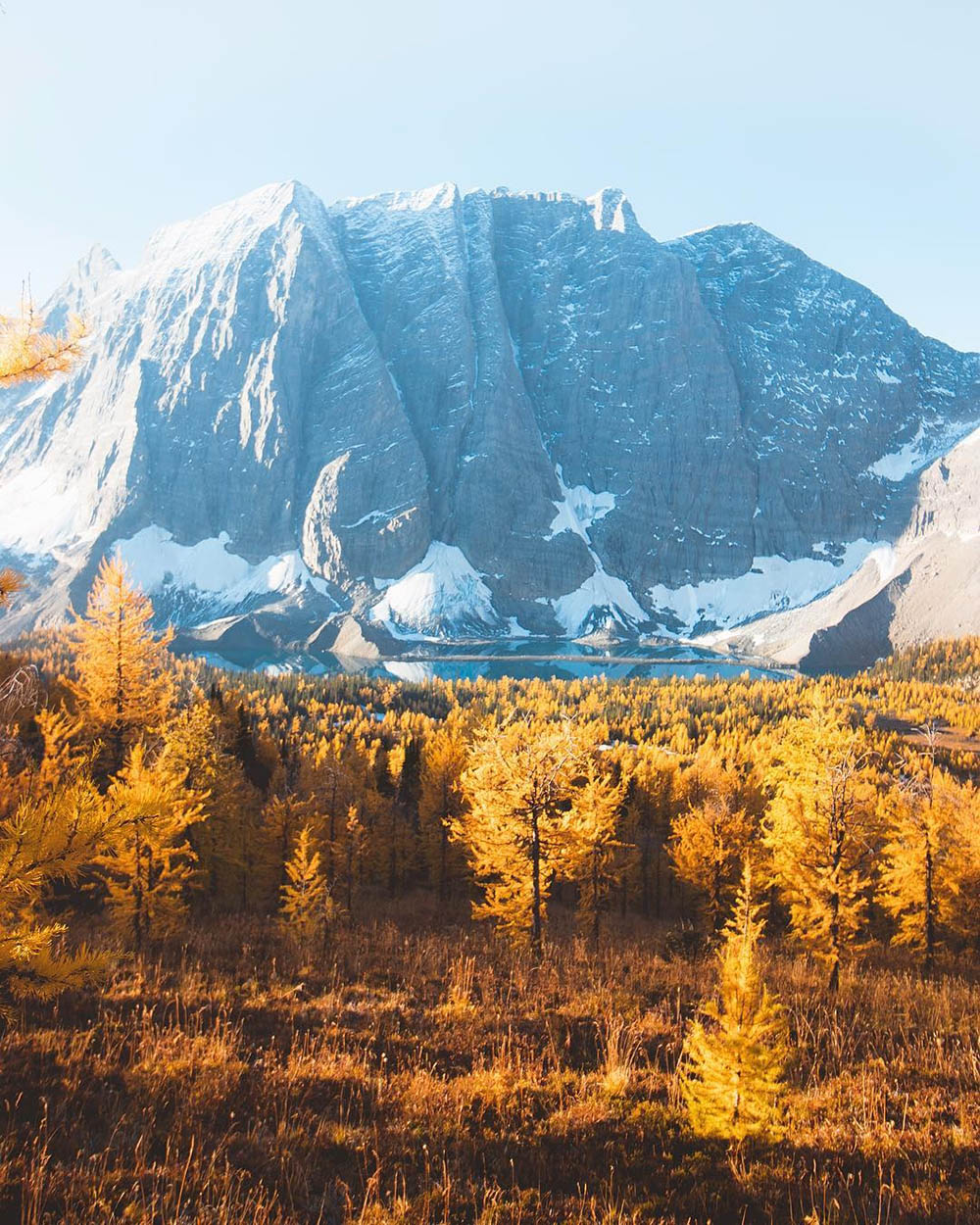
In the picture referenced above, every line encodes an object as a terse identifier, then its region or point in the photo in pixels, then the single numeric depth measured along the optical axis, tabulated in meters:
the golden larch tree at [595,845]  17.72
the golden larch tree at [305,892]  22.12
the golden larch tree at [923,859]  26.98
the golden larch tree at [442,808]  43.75
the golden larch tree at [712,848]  33.97
